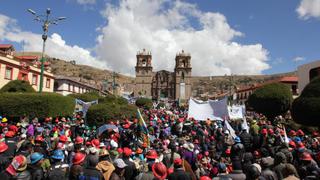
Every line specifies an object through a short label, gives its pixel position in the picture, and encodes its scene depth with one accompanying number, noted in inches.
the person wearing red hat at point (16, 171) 131.5
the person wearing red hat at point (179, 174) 143.6
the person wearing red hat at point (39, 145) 193.0
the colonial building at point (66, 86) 1217.9
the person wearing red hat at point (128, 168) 168.1
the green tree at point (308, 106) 577.9
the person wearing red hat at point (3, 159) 162.9
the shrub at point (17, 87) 665.6
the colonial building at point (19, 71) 797.6
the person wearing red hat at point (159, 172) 133.8
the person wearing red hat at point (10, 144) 200.3
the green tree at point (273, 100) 821.6
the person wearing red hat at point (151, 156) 167.6
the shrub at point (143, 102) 1510.8
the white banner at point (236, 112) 475.7
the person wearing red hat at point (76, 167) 138.1
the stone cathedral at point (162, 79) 2841.3
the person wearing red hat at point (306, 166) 161.5
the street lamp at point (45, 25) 503.5
